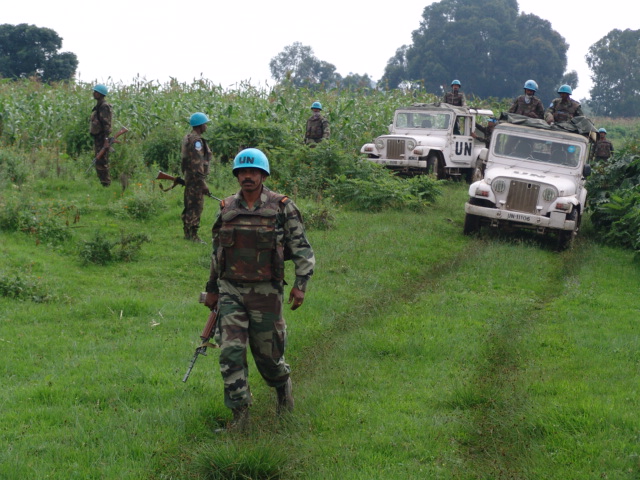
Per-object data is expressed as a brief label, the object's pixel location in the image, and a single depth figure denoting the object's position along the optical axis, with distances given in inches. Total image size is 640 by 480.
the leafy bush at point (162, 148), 674.8
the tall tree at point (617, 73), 3006.9
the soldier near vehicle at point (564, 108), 644.7
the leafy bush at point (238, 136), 690.8
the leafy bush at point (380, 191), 629.6
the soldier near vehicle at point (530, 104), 662.5
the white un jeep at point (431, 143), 759.1
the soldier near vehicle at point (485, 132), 773.3
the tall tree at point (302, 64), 3152.1
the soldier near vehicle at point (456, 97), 886.4
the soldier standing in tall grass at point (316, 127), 732.0
